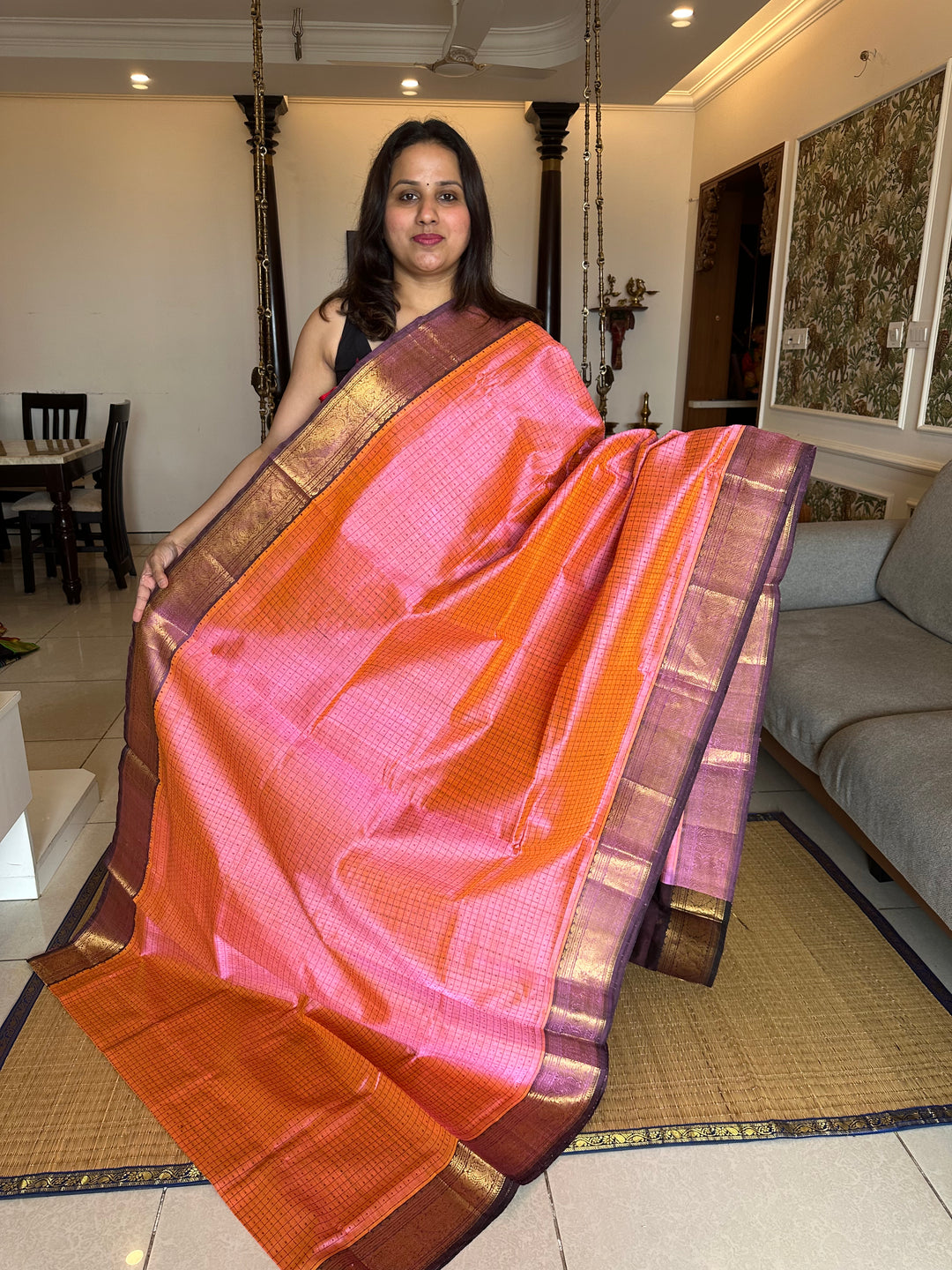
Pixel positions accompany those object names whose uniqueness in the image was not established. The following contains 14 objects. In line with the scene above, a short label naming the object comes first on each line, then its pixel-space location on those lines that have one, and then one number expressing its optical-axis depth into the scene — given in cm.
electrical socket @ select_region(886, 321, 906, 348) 322
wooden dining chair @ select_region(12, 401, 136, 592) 452
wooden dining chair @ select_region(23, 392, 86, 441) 511
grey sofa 160
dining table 422
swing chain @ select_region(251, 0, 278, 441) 201
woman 168
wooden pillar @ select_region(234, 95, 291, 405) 504
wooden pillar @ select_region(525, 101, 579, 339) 511
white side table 184
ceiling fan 359
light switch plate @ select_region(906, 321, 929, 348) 311
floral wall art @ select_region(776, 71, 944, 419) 317
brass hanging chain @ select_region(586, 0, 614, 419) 264
